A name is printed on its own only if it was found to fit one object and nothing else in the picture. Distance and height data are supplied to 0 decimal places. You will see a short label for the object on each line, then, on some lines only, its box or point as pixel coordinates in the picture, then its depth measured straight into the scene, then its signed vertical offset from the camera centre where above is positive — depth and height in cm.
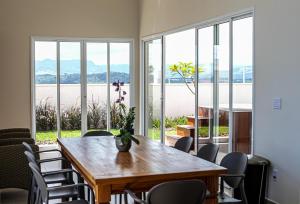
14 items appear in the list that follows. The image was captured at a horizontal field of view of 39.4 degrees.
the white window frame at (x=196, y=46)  528 +84
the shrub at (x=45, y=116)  886 -53
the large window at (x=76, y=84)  888 +15
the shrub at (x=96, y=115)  923 -53
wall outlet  477 -96
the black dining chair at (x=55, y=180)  435 -96
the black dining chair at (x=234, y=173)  378 -76
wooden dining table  304 -61
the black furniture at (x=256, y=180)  470 -102
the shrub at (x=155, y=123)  858 -67
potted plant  410 -44
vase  412 -54
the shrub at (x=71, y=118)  905 -58
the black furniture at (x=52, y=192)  330 -94
